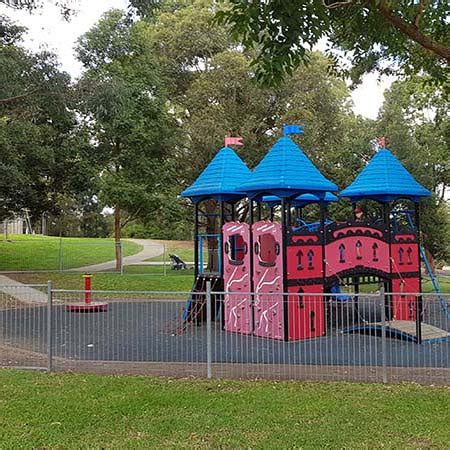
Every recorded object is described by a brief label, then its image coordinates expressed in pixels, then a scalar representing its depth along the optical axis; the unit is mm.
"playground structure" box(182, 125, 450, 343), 12094
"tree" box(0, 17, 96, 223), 17828
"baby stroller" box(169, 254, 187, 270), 31891
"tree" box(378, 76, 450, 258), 23328
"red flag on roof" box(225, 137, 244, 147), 15172
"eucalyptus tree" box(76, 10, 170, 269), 25609
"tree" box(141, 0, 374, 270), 28250
